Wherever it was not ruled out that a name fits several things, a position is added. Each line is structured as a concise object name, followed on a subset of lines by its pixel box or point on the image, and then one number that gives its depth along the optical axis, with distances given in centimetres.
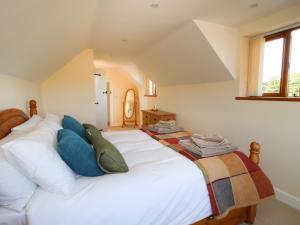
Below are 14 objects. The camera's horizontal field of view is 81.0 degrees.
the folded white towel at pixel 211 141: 164
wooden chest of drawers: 402
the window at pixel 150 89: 542
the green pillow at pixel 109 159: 123
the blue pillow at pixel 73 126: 196
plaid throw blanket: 134
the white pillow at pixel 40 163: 97
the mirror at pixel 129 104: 660
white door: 504
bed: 97
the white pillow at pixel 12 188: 95
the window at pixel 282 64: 208
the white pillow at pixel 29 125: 154
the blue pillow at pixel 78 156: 116
